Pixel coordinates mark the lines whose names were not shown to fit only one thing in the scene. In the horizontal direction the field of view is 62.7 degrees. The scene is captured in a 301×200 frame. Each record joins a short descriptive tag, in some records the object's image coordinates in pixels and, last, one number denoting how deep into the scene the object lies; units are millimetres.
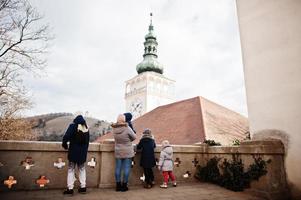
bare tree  12565
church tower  52094
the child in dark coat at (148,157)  5988
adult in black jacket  5023
